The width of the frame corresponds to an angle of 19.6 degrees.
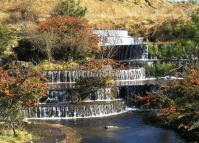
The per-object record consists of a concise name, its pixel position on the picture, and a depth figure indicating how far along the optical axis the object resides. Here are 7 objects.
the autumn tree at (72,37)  44.84
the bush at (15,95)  25.72
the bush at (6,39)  45.11
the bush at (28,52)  45.72
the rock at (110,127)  29.45
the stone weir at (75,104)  33.41
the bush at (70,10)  57.06
